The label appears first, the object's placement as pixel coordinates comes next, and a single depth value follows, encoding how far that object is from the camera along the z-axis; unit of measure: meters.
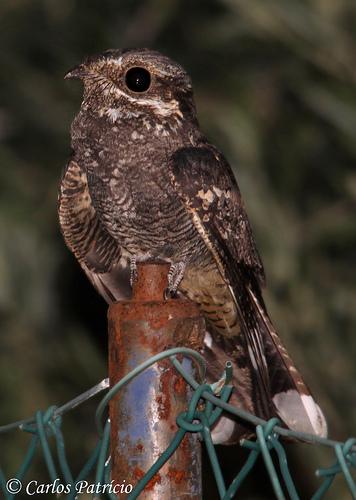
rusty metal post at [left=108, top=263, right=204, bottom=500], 5.36
